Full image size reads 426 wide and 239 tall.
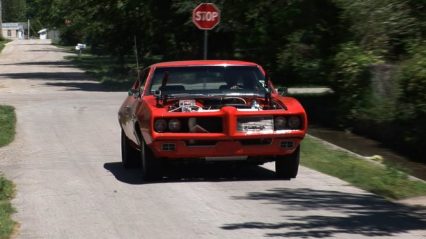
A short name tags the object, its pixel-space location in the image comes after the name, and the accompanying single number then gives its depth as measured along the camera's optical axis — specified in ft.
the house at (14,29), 569.64
